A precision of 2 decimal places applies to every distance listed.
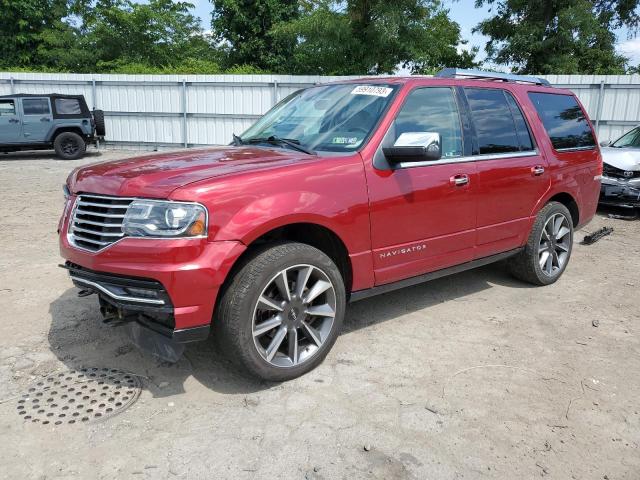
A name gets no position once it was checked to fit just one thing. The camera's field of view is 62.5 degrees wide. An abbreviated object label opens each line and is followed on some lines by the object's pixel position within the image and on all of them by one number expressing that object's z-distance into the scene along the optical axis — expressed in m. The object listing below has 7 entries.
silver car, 8.41
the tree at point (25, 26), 27.41
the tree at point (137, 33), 26.50
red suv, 2.80
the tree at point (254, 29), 24.45
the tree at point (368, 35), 17.06
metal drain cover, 2.89
